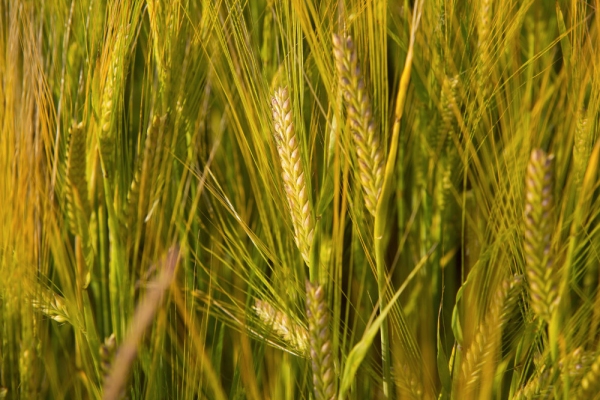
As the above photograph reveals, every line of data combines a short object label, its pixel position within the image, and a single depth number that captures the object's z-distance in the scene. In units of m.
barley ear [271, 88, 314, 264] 0.73
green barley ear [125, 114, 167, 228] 0.78
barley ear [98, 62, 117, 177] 0.77
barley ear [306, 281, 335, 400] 0.72
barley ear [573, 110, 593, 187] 0.76
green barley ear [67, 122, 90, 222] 0.75
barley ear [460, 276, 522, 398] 0.75
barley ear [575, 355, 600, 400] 0.74
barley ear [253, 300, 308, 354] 0.76
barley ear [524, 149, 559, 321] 0.67
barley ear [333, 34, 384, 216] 0.70
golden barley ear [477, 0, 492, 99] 0.79
